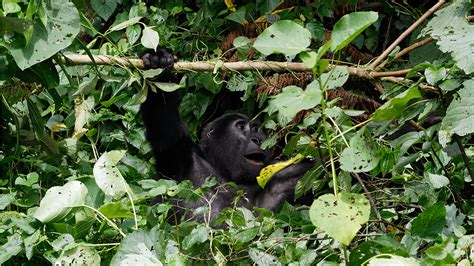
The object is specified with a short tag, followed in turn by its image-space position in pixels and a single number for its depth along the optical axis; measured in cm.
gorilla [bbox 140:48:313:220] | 805
